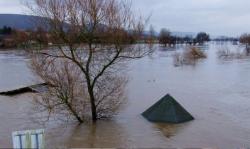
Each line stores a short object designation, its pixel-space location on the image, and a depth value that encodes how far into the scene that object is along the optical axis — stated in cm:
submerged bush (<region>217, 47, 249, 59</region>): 6412
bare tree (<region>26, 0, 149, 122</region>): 1589
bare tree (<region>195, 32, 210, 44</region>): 15371
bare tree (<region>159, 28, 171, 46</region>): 11744
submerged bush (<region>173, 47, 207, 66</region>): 5121
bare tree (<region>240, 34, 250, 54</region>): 9281
